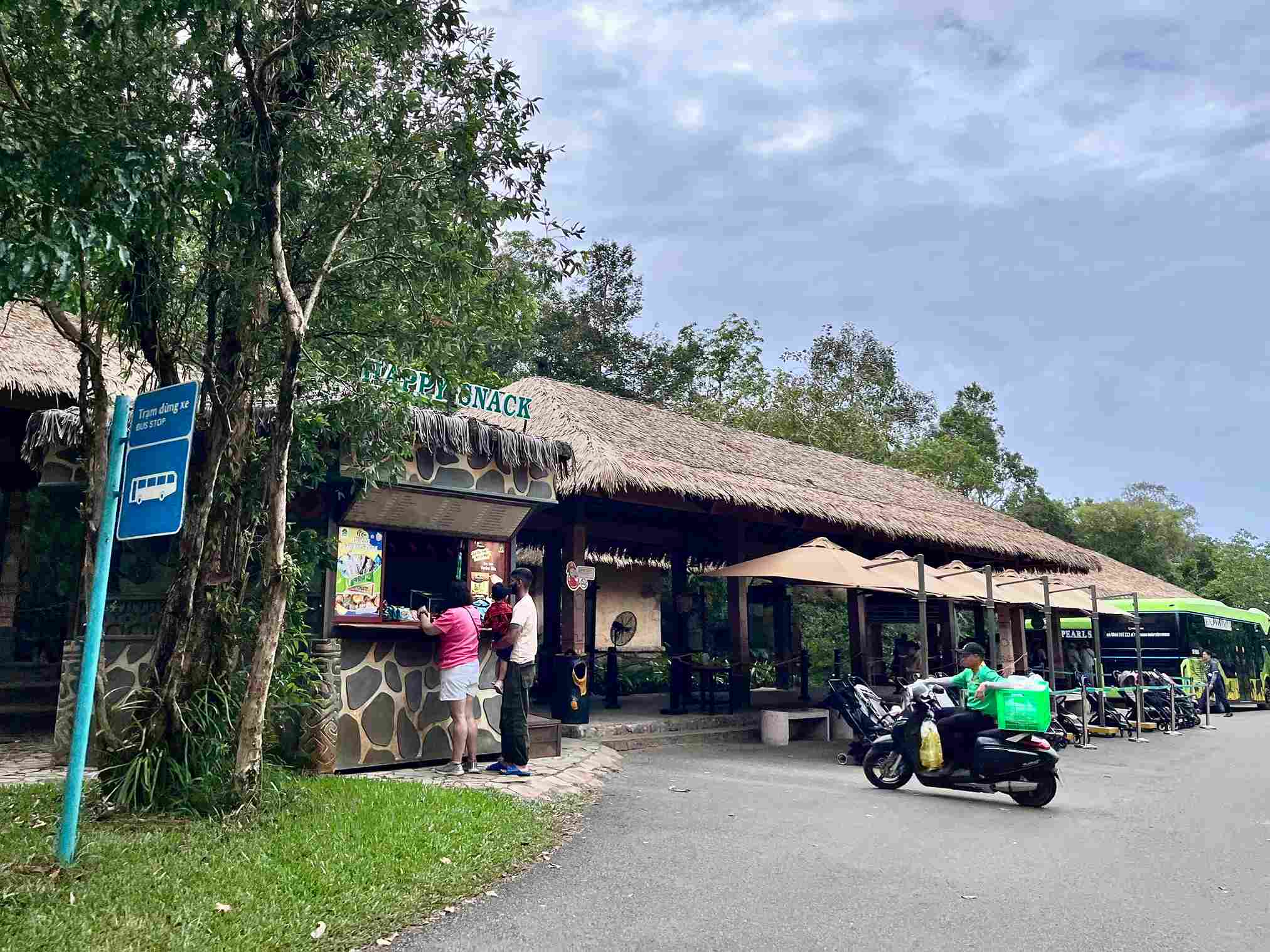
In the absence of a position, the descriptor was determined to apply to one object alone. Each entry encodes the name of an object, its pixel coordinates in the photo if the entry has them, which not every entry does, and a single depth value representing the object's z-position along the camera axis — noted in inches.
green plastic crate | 304.0
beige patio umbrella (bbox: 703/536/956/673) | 421.1
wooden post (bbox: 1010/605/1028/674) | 637.9
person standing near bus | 770.2
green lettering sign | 261.0
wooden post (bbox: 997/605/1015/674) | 608.4
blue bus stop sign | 167.3
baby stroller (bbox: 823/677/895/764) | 380.2
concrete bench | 445.7
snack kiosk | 294.2
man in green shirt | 311.3
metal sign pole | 166.2
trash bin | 405.7
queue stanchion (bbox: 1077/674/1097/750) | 489.4
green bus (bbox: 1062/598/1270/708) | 794.2
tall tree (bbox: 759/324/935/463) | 1095.0
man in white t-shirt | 302.4
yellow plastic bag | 313.4
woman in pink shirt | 300.7
